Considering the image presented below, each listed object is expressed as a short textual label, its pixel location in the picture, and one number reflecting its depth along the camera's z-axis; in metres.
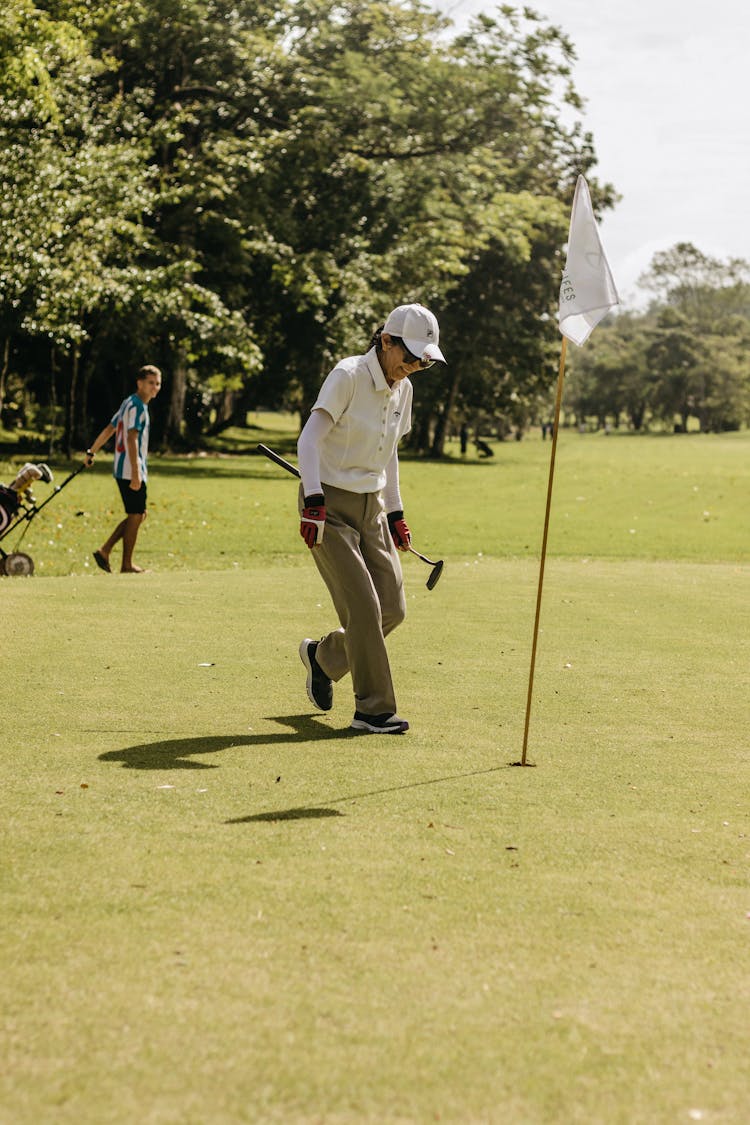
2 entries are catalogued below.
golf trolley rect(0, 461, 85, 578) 13.04
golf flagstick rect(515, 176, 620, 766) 6.95
